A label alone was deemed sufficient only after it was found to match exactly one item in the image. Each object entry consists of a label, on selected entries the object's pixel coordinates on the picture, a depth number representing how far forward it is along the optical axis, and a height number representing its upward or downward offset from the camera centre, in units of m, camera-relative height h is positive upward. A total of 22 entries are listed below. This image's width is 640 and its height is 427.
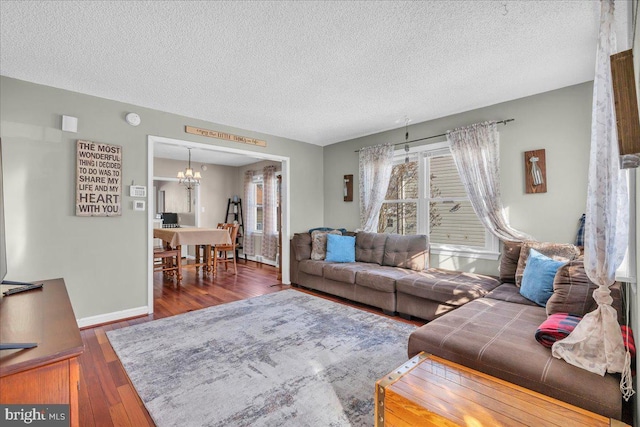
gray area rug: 1.74 -1.12
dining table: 4.75 -0.25
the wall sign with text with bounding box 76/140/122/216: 3.07 +0.48
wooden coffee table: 1.13 -0.78
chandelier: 5.72 +0.96
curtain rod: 3.31 +1.13
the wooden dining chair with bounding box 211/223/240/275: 5.74 -0.52
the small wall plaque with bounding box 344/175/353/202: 5.07 +0.56
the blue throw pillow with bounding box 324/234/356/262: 4.37 -0.44
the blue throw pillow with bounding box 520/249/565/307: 2.32 -0.50
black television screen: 1.58 -0.16
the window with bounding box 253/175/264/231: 7.30 +0.51
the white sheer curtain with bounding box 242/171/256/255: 7.33 +0.19
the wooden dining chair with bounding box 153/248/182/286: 4.86 -0.76
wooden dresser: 0.90 -0.43
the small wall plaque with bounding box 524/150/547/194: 3.09 +0.50
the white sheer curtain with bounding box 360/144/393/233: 4.49 +0.64
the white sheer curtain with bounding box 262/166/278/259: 6.52 +0.18
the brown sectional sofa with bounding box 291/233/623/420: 1.37 -0.72
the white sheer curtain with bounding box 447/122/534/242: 3.33 +0.53
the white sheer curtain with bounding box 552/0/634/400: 1.22 -0.07
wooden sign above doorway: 3.89 +1.24
